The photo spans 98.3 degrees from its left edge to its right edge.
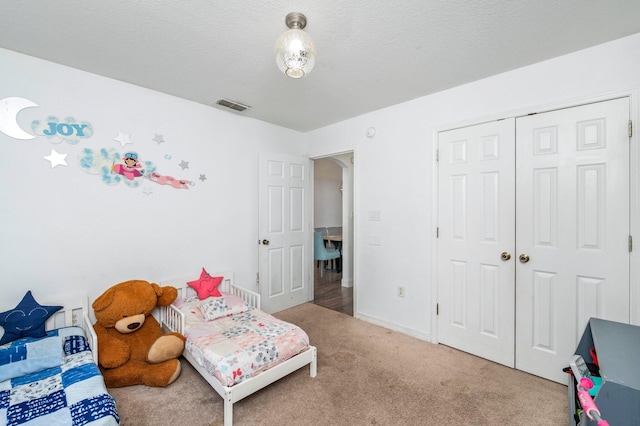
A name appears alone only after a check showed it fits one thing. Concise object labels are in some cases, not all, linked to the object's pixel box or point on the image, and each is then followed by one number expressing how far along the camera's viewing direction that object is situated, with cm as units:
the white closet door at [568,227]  187
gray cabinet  102
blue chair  524
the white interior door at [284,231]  344
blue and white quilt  127
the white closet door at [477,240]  230
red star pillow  275
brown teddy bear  198
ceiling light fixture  146
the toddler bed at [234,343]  176
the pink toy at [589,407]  93
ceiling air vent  287
